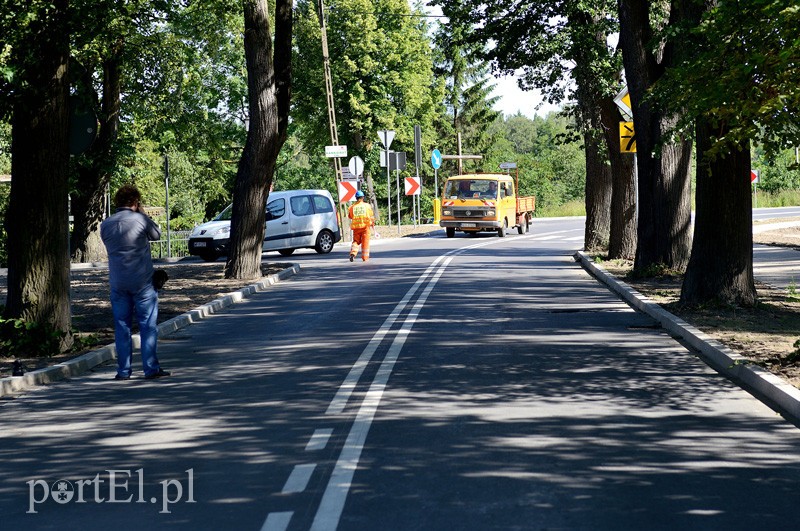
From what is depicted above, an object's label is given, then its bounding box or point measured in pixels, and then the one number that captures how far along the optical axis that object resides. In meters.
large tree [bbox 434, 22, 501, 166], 96.88
